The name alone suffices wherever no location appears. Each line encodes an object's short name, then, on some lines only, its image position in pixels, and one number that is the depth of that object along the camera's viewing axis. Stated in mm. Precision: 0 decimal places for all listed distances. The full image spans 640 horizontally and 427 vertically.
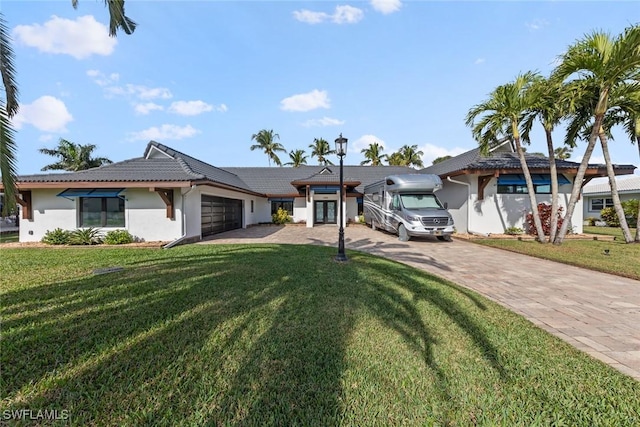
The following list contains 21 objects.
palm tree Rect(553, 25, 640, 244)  8156
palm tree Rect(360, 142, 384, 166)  40188
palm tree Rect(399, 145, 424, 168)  39875
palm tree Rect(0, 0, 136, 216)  3479
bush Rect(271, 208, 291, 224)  22156
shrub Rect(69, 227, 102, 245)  10844
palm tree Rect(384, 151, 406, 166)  40594
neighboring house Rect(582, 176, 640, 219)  23000
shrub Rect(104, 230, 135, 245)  10922
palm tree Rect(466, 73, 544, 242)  10703
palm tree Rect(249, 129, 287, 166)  37719
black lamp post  7851
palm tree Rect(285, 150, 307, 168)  37562
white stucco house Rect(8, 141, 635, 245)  11234
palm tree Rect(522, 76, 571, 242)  10109
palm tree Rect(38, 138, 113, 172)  25828
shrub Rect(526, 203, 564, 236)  13133
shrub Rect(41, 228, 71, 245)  10899
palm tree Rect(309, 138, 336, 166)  38531
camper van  11289
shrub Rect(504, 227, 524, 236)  13906
